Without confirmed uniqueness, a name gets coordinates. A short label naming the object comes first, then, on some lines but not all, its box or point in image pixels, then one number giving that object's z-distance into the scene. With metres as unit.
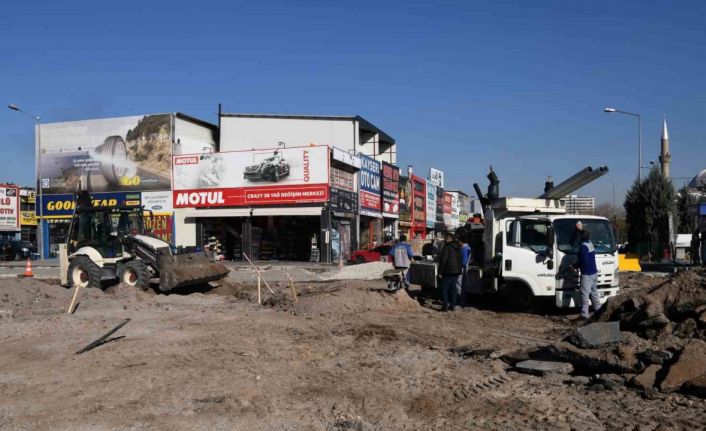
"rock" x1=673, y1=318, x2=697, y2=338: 7.98
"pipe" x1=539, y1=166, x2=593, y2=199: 12.89
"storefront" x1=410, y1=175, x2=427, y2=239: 54.31
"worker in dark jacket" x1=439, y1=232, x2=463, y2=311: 12.91
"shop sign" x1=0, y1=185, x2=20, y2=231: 49.41
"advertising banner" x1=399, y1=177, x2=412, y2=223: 49.91
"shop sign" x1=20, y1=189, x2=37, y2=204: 57.50
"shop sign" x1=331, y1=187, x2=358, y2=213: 35.65
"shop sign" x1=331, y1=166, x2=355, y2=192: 36.03
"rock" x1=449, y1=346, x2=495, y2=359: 8.11
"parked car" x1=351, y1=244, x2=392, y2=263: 31.86
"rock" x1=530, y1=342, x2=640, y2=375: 6.70
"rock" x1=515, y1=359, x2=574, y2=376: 6.98
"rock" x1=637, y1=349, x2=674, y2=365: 6.58
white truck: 12.12
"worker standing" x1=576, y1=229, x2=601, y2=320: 11.47
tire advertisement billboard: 40.59
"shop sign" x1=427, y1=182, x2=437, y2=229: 60.15
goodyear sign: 41.25
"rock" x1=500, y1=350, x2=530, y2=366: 7.62
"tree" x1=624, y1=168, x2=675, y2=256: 38.28
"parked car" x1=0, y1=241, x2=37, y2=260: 42.38
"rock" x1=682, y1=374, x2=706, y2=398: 5.78
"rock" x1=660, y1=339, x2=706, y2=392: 6.06
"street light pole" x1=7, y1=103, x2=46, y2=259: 42.53
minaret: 61.39
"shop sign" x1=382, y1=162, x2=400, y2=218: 45.05
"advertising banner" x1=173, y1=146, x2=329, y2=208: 35.09
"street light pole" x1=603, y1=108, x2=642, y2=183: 37.30
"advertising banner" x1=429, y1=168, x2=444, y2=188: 66.75
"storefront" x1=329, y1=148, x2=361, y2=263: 35.78
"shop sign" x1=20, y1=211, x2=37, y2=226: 55.35
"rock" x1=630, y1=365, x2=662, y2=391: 6.21
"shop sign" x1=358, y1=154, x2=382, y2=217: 40.50
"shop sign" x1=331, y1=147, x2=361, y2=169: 35.75
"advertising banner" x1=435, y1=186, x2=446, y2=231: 65.06
